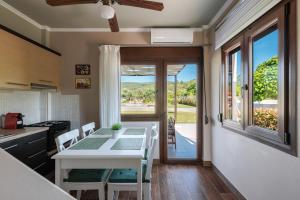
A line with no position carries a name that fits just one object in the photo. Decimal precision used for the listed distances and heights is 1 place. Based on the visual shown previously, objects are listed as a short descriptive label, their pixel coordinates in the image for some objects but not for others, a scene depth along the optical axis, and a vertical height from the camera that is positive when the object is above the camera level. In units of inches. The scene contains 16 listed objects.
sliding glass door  108.5 -2.4
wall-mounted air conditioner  98.7 +42.8
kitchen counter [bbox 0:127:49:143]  61.9 -15.9
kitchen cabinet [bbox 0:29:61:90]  68.4 +19.2
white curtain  101.0 +9.5
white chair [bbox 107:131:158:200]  54.5 -30.7
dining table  50.2 -20.3
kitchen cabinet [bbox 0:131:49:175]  64.7 -24.7
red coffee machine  76.1 -11.5
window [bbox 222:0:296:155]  45.4 +7.1
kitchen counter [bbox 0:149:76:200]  13.4 -8.1
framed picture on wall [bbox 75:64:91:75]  105.5 +21.3
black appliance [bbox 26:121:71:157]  85.8 -19.6
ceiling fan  54.5 +36.9
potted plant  80.6 -16.0
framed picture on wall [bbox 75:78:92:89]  105.4 +11.3
